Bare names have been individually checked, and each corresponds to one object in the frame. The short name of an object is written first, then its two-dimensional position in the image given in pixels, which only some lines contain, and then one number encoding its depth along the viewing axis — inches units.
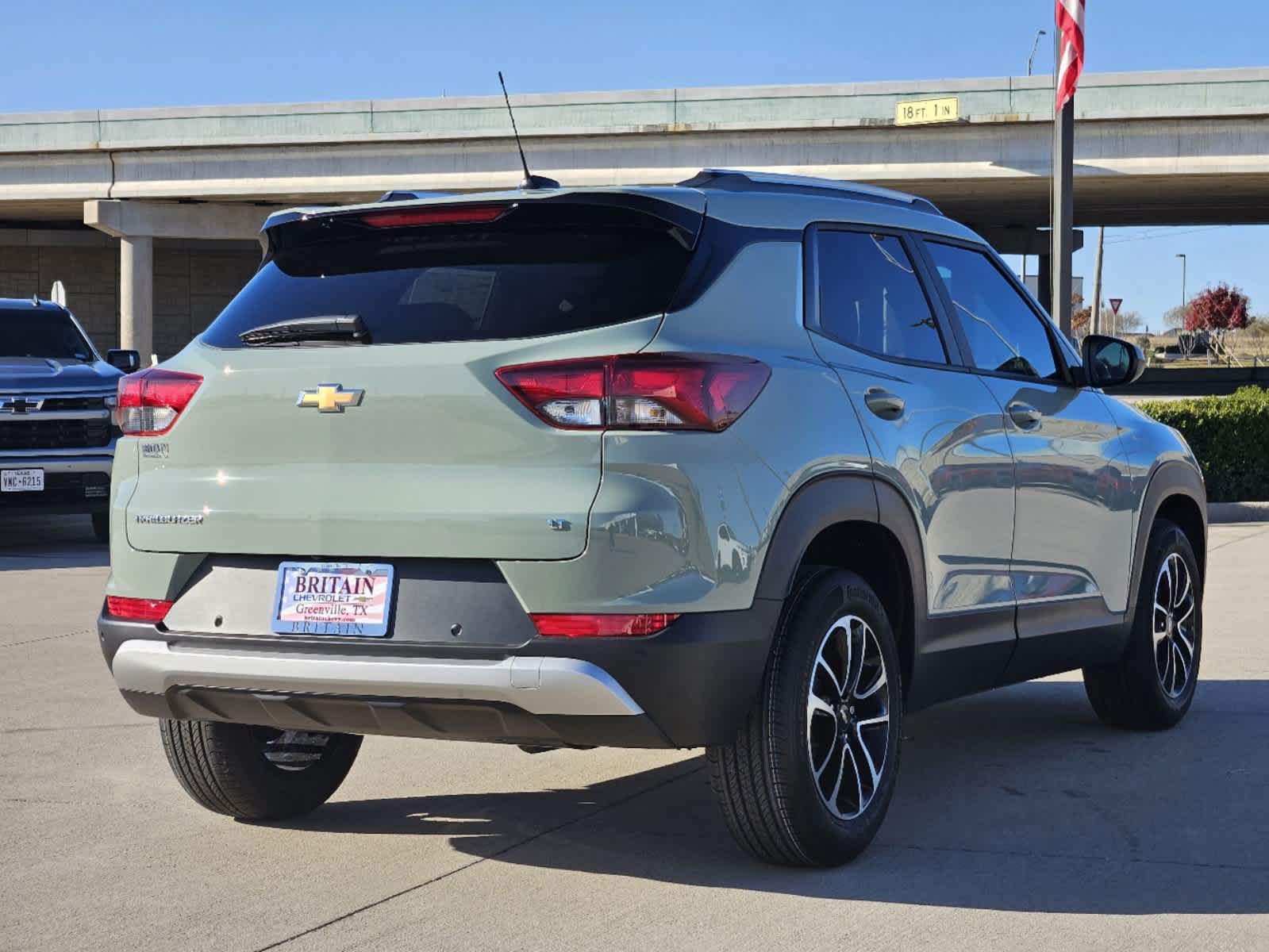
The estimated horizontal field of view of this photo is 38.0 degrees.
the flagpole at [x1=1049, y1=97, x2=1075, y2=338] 671.1
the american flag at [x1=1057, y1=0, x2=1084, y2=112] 657.0
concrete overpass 1587.1
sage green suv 171.9
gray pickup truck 550.0
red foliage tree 3949.3
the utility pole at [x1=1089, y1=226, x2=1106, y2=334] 2785.4
